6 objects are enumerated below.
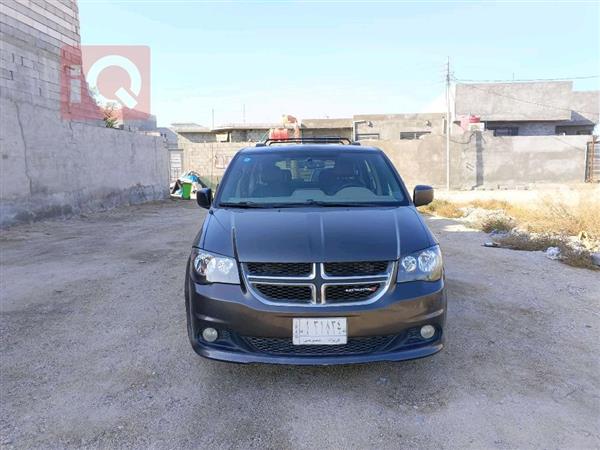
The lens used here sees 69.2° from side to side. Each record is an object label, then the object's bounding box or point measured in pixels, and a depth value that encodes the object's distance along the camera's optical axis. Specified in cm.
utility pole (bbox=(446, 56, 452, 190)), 2081
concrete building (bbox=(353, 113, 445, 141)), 2778
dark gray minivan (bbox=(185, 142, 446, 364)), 246
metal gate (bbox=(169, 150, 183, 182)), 2448
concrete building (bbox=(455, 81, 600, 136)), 2956
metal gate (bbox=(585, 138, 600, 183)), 2102
